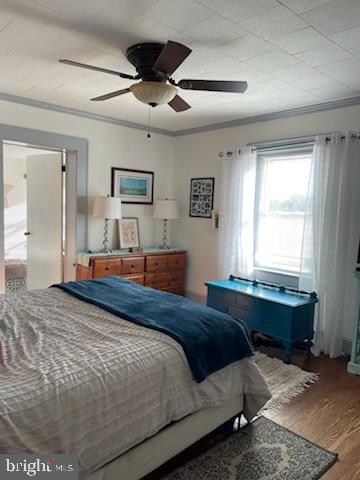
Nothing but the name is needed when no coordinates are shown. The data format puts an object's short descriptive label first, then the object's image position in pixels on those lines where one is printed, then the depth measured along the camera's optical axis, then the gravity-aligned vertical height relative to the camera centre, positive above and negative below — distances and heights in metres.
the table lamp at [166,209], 4.69 +0.00
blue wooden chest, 3.16 -0.95
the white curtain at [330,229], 3.23 -0.14
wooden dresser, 4.00 -0.73
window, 3.78 +0.07
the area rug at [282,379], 2.62 -1.39
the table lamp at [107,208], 4.03 +0.00
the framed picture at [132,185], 4.49 +0.31
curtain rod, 3.22 +0.76
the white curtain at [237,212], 4.04 -0.01
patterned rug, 1.84 -1.39
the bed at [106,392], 1.32 -0.81
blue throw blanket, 1.87 -0.67
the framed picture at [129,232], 4.57 -0.33
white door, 4.35 -0.19
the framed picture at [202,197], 4.61 +0.19
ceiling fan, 2.24 +0.83
